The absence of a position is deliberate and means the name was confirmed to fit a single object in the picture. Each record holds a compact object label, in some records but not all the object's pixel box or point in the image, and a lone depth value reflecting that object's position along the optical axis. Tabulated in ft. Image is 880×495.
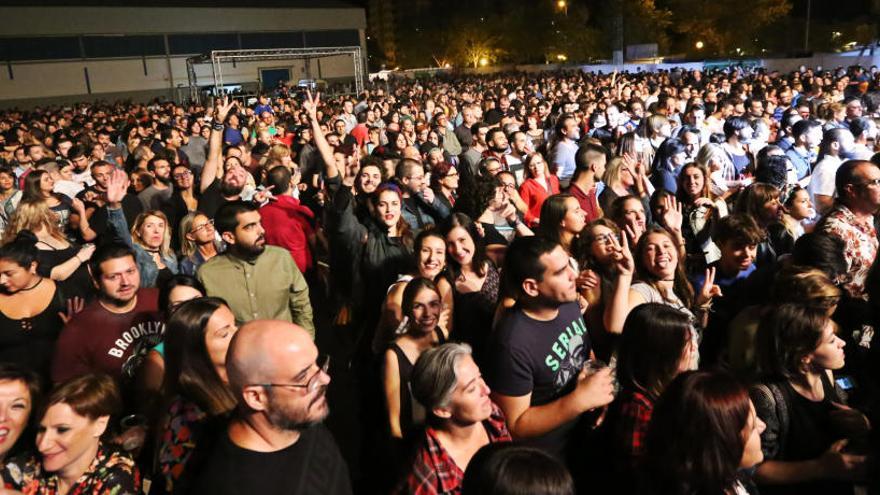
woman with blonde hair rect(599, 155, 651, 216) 19.29
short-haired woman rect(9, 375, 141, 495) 7.86
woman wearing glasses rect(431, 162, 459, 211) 21.17
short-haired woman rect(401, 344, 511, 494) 7.33
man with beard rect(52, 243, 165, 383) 10.89
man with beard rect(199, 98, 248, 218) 19.22
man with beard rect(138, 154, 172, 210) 21.56
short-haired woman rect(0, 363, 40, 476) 8.36
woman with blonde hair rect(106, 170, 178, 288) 15.31
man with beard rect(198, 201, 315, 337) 13.20
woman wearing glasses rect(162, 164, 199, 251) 21.02
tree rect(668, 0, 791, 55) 147.95
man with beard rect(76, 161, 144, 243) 19.25
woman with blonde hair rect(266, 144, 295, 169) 24.66
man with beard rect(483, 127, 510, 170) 26.20
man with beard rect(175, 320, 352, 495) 6.44
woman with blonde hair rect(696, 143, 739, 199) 21.49
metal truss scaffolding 73.67
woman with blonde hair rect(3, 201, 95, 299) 14.29
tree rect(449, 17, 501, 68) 189.26
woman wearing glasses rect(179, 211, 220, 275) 16.21
